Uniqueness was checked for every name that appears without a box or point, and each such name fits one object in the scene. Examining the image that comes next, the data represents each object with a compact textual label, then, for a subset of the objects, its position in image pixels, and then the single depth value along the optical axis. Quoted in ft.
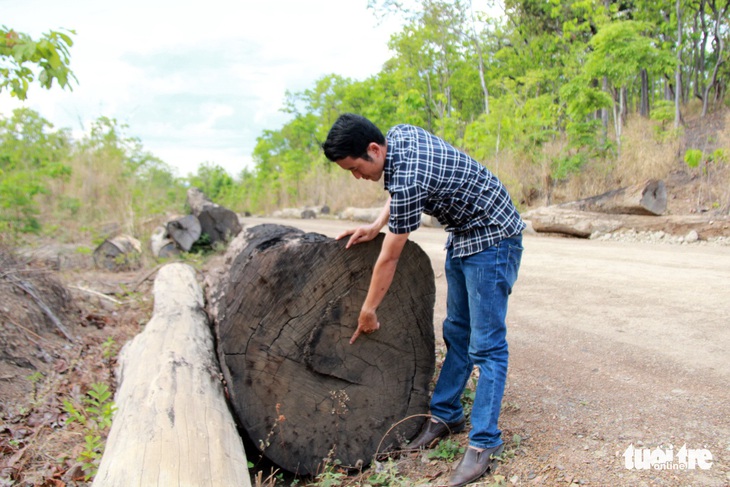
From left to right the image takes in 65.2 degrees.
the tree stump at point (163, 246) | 34.27
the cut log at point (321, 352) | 10.30
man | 8.70
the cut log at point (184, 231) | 34.63
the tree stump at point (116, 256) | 31.61
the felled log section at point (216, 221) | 36.50
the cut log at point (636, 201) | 37.52
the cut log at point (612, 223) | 33.47
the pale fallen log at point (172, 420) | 7.86
